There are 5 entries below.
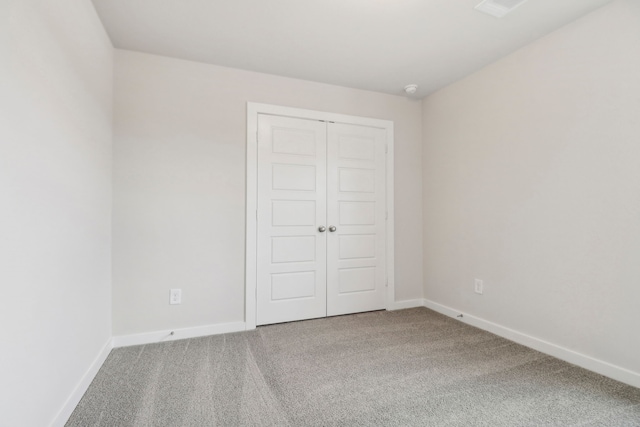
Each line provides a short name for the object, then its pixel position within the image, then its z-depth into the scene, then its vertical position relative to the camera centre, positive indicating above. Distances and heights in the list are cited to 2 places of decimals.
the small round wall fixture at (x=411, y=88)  2.95 +1.35
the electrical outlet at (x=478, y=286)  2.63 -0.66
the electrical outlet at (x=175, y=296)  2.40 -0.70
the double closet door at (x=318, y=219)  2.71 -0.04
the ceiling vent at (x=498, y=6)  1.79 +1.36
